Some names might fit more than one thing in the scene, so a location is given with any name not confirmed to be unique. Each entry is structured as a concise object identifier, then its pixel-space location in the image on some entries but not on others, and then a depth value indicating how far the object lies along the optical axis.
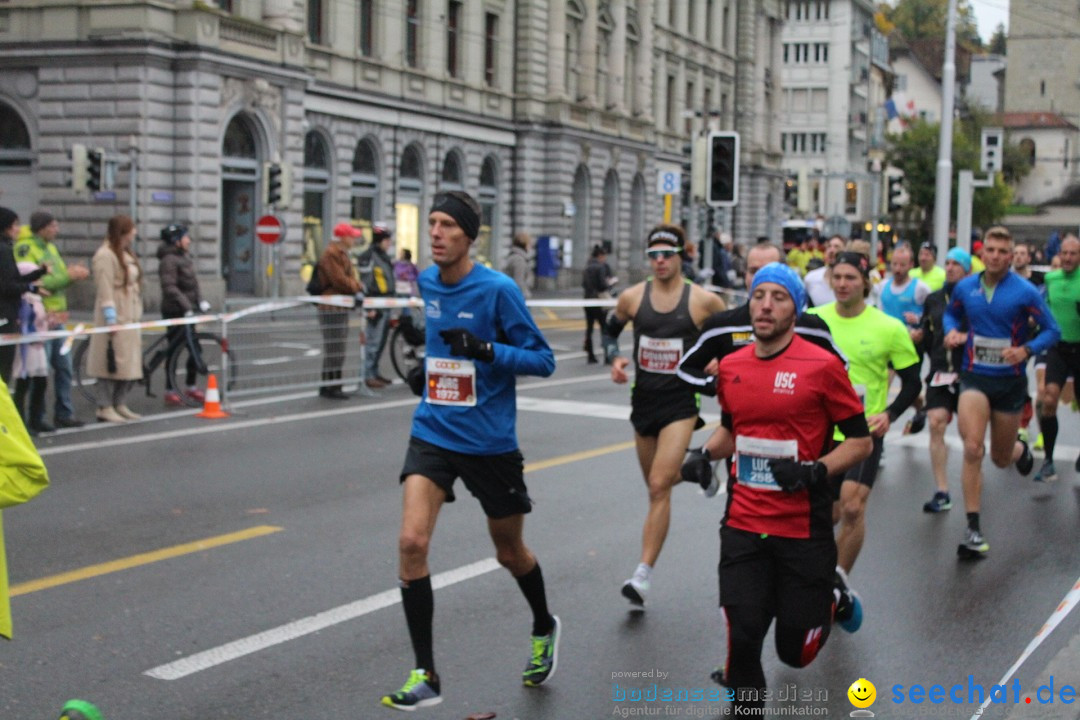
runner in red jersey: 4.92
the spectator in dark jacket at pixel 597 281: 22.34
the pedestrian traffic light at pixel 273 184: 32.72
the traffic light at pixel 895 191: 33.81
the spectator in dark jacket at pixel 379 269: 17.92
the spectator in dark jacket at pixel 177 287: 14.94
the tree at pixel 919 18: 144.00
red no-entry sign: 31.67
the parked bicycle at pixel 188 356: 14.77
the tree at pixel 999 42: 173.38
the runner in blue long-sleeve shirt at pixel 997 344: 9.16
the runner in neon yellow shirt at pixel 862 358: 7.15
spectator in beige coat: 13.62
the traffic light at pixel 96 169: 28.70
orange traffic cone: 14.22
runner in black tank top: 7.54
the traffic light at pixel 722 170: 19.70
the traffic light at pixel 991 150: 35.97
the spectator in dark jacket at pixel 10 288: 12.03
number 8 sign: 31.05
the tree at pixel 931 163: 90.56
